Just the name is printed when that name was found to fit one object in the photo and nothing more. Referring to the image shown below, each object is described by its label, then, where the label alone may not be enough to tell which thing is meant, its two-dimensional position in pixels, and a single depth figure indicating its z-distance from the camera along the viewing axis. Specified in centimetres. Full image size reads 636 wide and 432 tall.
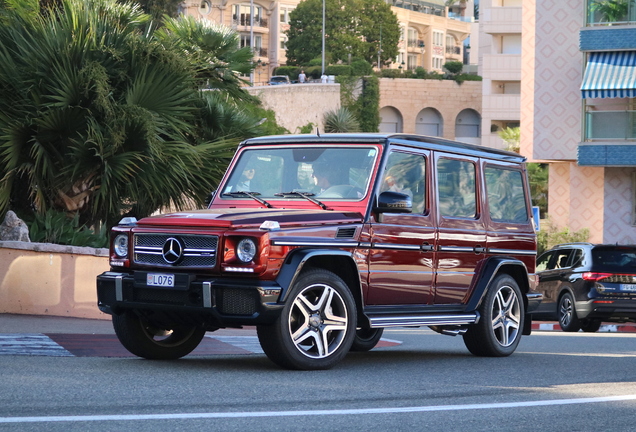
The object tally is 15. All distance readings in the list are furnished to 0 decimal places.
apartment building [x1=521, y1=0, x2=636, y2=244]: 3459
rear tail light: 1934
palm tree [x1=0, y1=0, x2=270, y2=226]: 1576
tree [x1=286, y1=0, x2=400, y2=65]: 10288
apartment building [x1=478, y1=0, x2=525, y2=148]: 7538
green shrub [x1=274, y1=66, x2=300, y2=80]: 10050
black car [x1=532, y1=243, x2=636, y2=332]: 1917
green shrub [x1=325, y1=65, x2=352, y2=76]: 8838
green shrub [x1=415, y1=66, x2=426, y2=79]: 9589
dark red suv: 849
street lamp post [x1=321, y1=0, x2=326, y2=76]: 9484
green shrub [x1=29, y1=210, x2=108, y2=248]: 1567
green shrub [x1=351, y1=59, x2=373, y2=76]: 8876
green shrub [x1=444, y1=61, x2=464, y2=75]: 10094
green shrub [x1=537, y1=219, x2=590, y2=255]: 3681
